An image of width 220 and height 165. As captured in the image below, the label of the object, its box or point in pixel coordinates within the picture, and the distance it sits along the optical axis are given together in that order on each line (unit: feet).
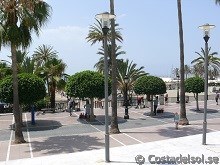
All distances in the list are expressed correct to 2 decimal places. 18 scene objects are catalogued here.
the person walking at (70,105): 59.93
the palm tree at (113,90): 43.47
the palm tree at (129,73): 80.51
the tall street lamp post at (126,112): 55.99
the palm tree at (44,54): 89.40
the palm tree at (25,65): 64.54
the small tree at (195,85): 65.20
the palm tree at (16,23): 37.14
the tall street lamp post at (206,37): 34.78
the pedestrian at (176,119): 45.94
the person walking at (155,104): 60.15
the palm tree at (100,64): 96.42
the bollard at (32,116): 50.81
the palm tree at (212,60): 119.12
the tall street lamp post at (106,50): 28.20
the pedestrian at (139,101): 69.91
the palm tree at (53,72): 67.53
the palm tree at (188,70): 237.81
